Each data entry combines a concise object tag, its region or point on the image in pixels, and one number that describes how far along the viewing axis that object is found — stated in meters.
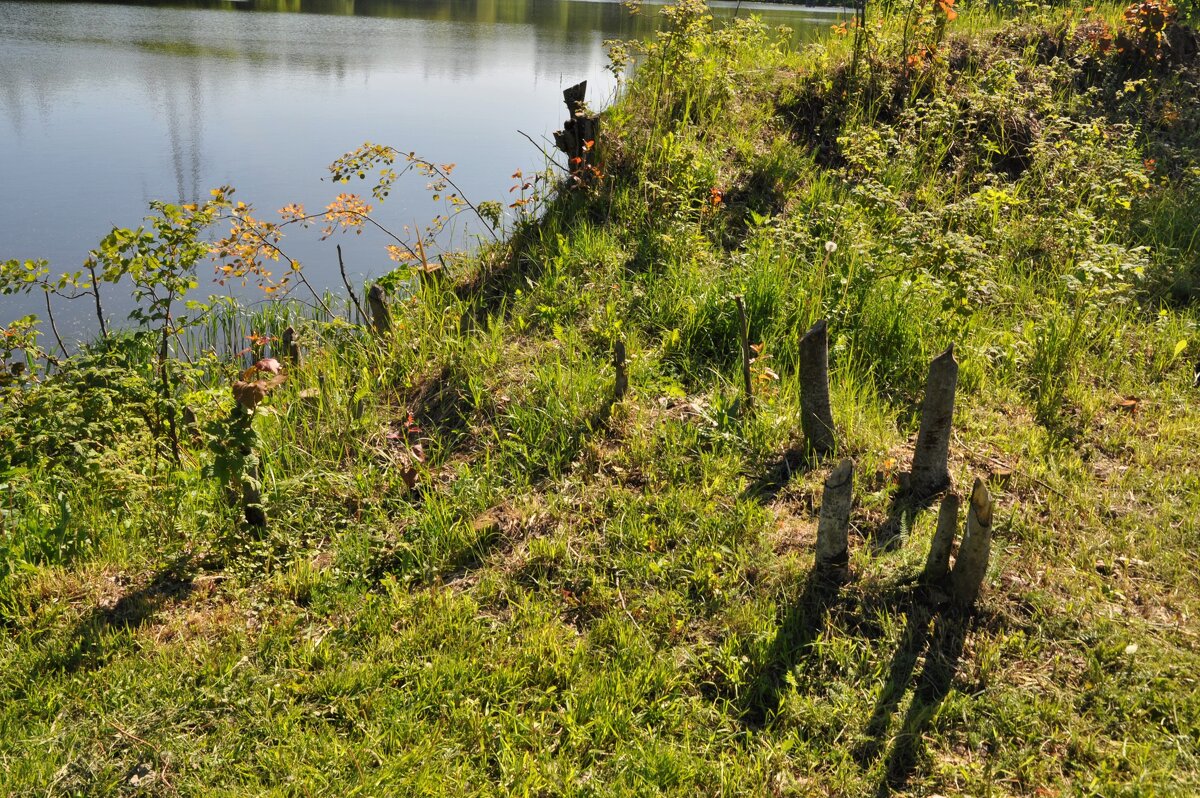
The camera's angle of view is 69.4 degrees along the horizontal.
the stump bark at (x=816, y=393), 3.69
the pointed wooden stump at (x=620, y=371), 4.22
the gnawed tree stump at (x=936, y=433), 3.38
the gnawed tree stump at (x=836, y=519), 3.12
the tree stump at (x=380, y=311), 4.97
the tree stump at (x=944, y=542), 3.03
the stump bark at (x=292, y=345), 4.84
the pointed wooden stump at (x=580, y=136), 6.45
